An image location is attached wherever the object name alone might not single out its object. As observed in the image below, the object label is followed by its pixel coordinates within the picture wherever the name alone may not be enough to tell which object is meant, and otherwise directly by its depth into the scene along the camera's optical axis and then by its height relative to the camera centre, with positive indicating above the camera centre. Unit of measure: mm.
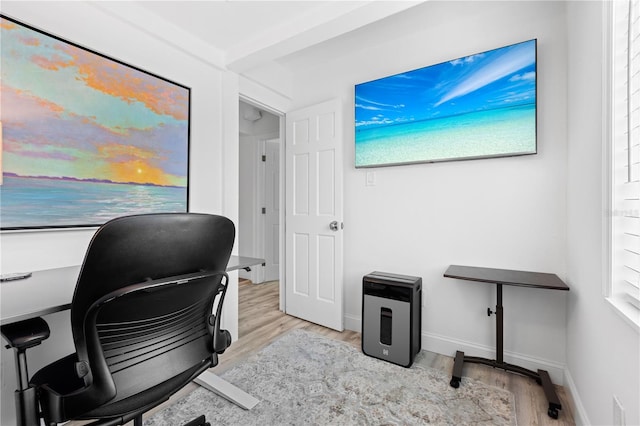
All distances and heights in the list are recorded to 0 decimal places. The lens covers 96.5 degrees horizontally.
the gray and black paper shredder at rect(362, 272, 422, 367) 2123 -832
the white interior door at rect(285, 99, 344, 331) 2781 -50
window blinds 1049 +225
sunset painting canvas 1453 +442
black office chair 870 -386
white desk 927 -324
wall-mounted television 1946 +760
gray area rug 1583 -1159
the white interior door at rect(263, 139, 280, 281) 4578 -10
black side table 1699 -455
